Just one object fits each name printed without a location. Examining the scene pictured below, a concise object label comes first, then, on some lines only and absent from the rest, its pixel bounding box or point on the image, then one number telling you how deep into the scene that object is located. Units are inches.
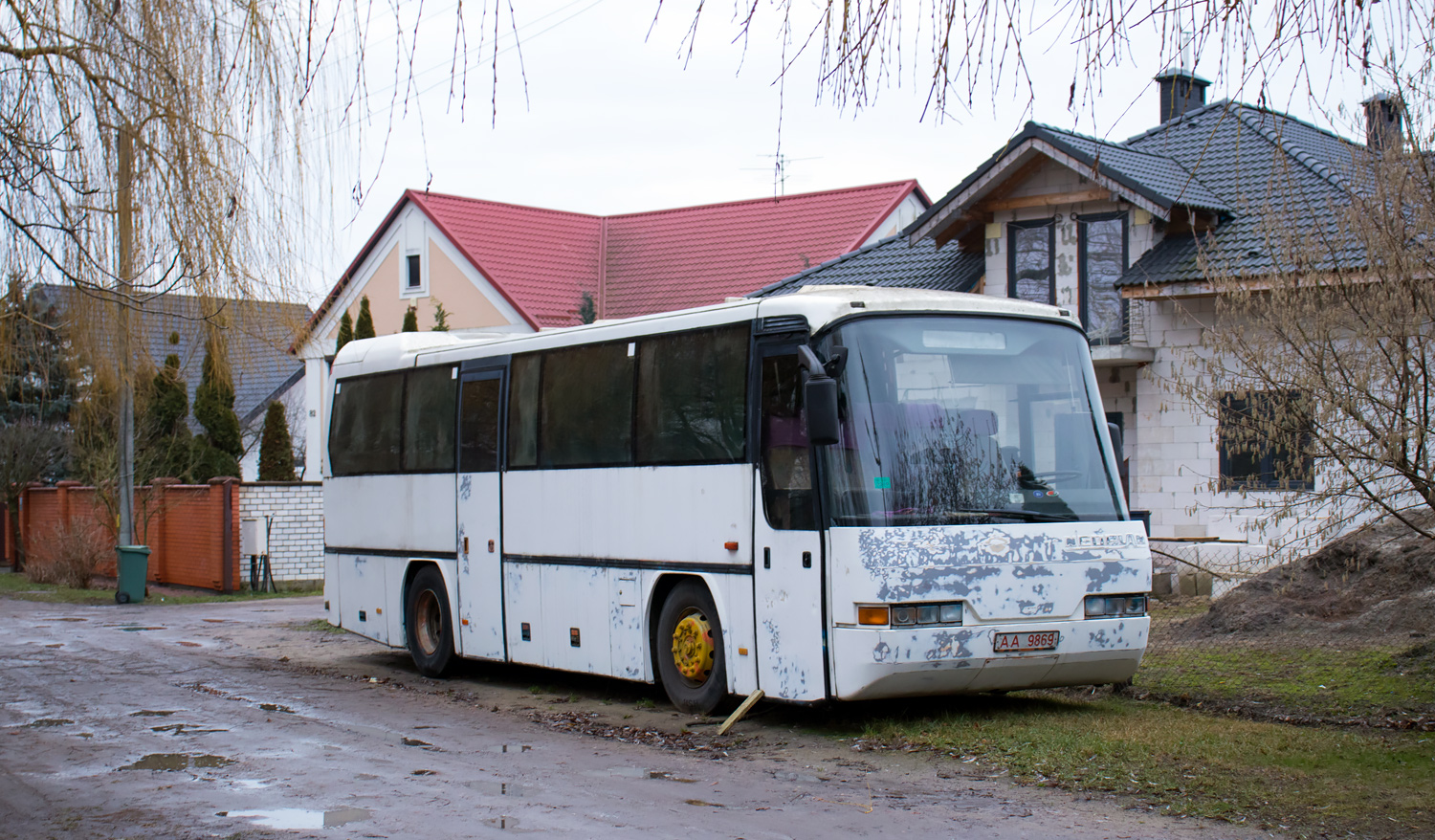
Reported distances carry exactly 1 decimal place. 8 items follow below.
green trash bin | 1011.3
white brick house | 829.2
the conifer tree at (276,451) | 1558.8
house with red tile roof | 1480.1
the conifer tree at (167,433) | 1338.7
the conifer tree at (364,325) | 1445.6
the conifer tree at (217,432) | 1572.3
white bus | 381.7
